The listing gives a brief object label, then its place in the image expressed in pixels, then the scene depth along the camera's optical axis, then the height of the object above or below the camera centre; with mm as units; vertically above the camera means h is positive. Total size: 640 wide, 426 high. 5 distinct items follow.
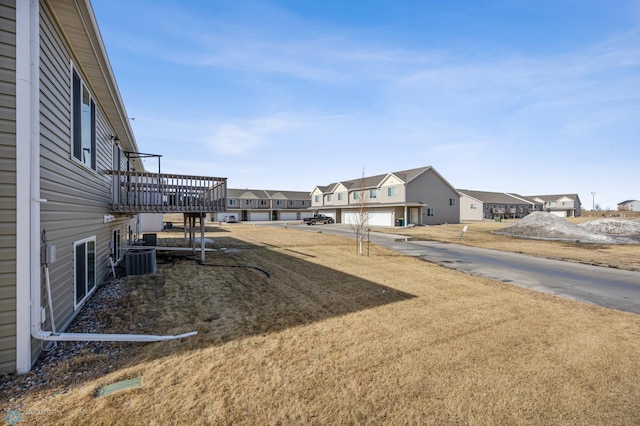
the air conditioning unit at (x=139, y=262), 8922 -1423
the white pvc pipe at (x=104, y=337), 3938 -1813
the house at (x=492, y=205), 58594 +1874
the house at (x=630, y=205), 93044 +2592
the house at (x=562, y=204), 76875 +2540
